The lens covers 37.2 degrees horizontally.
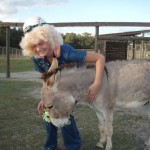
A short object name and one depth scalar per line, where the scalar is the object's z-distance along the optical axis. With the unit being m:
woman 2.23
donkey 2.32
